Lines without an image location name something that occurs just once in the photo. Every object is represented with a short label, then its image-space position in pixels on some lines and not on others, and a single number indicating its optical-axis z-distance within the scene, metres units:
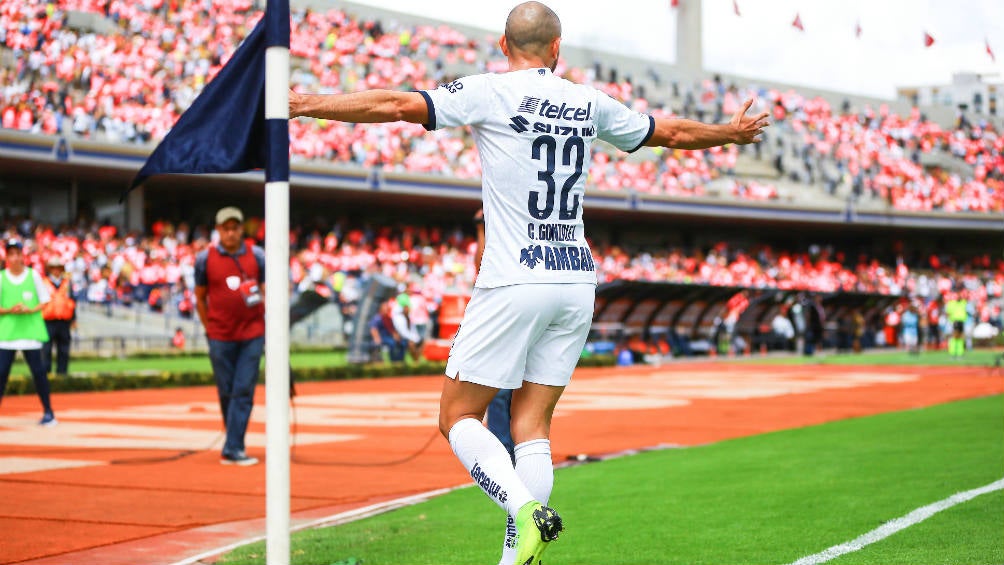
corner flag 3.94
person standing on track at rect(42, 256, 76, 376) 18.86
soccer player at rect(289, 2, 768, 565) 4.63
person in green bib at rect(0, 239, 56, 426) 12.91
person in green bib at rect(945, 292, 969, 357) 36.03
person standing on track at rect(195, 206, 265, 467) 10.56
